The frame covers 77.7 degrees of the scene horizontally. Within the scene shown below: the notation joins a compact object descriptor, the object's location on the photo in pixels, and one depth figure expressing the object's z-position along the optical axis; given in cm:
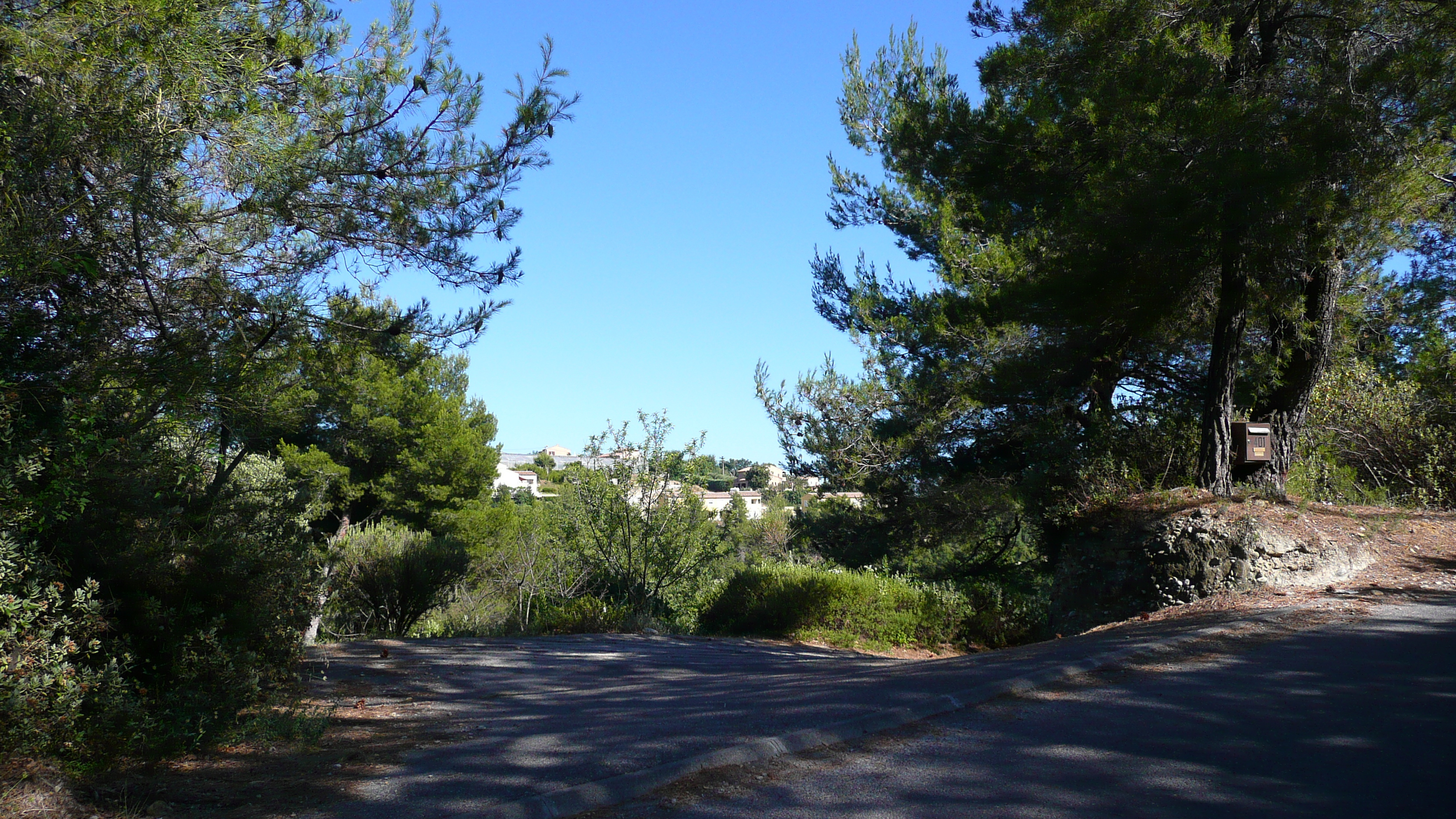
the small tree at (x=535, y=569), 1667
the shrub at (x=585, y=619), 1239
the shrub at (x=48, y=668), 382
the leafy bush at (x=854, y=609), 1368
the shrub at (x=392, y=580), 1411
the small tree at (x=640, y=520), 1373
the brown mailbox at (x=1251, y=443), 1035
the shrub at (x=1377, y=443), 1248
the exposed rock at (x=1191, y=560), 889
